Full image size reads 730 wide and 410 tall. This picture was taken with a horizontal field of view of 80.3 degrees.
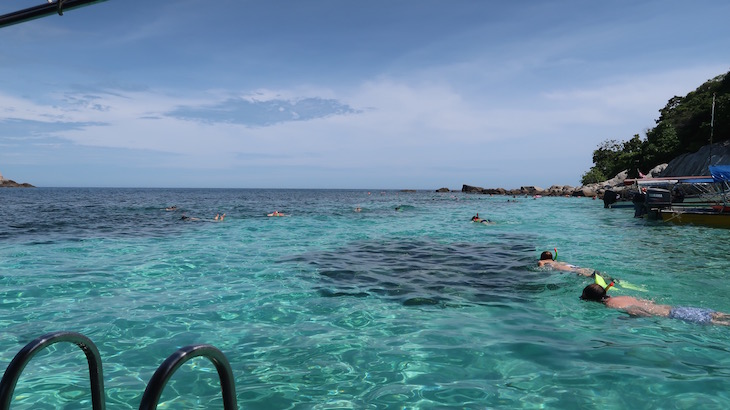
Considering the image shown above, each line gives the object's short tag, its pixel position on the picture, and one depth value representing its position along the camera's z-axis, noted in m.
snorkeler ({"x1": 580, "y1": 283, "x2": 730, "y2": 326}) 7.21
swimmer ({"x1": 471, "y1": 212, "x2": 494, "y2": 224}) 25.62
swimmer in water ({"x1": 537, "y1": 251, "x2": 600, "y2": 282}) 10.74
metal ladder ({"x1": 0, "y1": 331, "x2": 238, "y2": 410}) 1.84
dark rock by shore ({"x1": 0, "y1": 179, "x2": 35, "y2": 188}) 175.32
